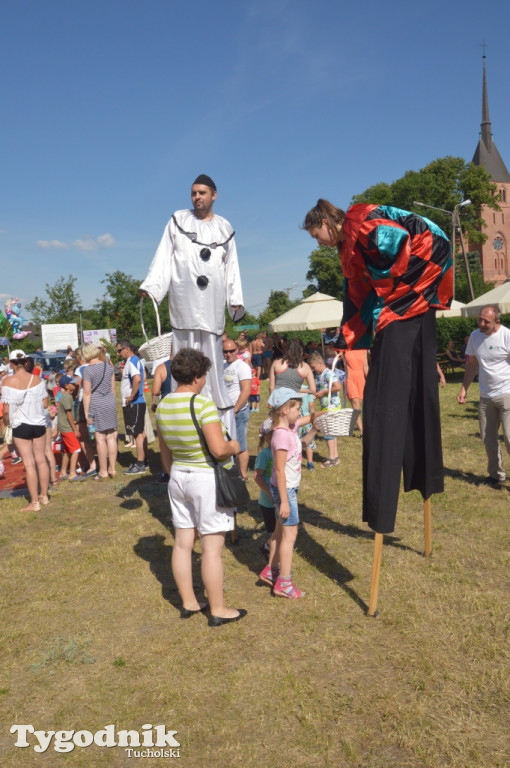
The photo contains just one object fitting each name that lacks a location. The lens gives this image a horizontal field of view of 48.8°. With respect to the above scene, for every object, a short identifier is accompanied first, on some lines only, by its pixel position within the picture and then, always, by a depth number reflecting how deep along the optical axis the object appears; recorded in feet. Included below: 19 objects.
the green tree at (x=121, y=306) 153.69
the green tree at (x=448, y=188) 147.84
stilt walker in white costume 15.55
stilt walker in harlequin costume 12.10
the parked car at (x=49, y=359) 100.28
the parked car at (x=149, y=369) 93.25
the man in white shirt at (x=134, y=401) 28.86
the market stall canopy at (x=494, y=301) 45.32
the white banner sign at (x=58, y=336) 114.42
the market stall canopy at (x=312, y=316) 60.49
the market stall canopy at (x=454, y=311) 61.87
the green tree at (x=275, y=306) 217.36
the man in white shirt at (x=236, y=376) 20.04
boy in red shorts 27.37
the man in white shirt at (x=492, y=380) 21.14
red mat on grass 28.32
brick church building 253.44
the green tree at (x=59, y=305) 163.63
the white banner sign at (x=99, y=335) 122.42
